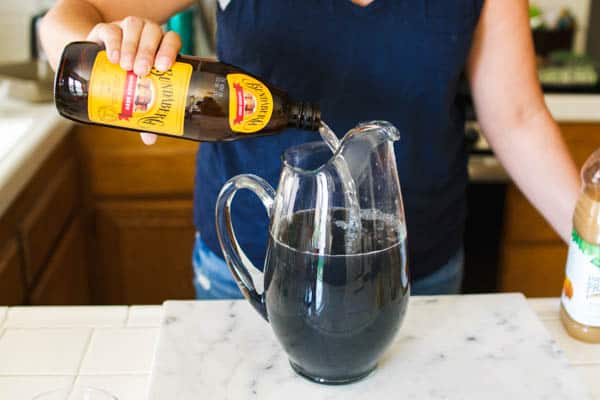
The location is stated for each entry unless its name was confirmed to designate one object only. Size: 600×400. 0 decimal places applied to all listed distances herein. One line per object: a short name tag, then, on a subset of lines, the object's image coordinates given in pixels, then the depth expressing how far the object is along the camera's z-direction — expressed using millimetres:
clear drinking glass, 631
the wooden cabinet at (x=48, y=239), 1381
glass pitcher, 576
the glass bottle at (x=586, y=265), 675
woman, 902
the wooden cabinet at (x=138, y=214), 1822
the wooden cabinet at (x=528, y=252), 1851
